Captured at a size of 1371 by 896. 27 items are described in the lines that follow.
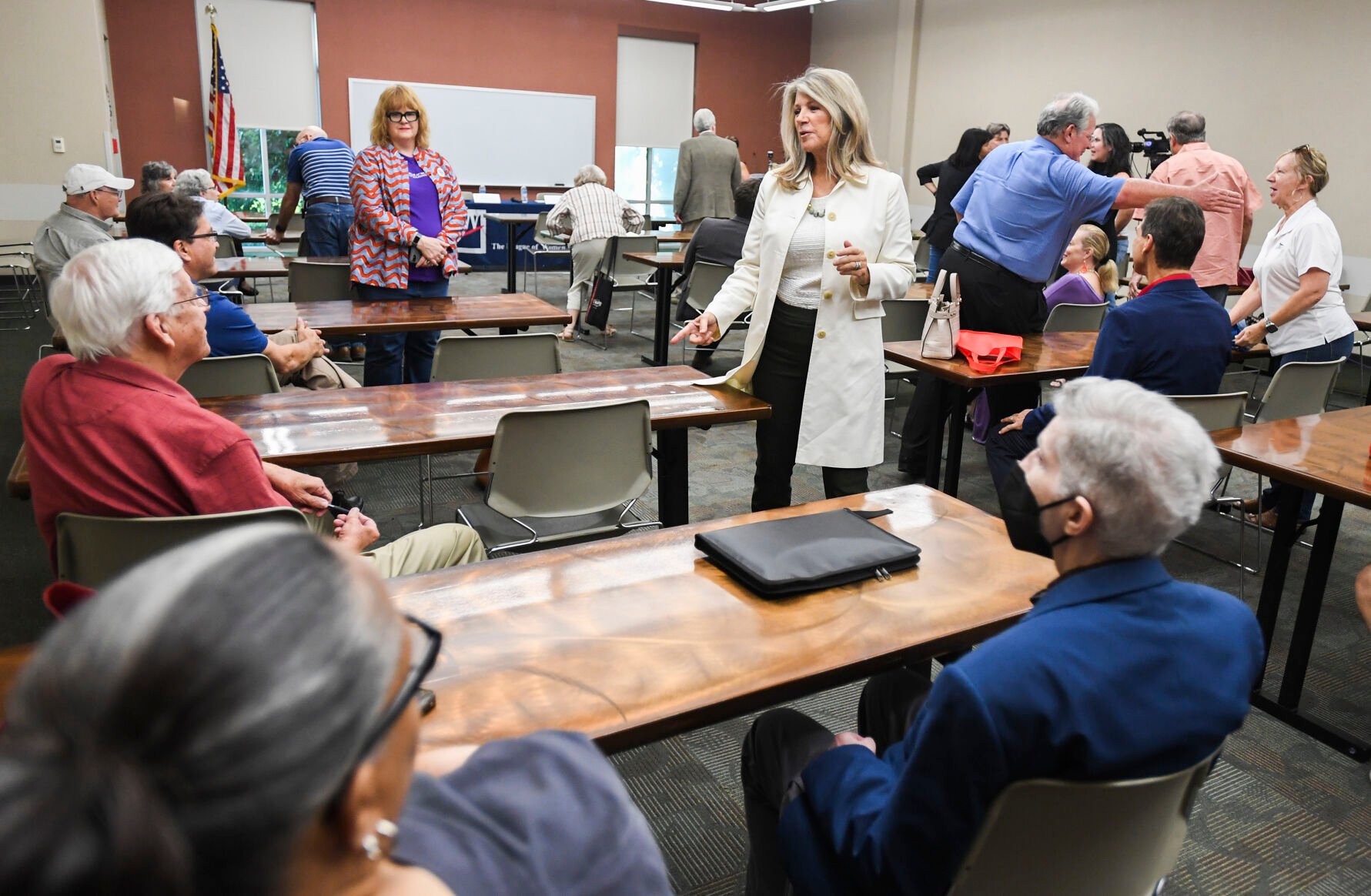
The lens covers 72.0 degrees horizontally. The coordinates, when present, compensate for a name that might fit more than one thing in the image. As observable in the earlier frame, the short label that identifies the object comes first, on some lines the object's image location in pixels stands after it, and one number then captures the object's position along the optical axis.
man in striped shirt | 6.18
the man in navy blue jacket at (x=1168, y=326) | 2.82
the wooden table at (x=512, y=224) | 8.22
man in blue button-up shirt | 3.52
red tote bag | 3.24
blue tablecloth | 10.33
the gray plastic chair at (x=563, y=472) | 2.38
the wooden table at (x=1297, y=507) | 2.31
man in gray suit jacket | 8.05
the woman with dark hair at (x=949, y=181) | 6.00
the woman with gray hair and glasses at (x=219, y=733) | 0.45
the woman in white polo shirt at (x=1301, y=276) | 3.86
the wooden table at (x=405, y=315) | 3.68
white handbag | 3.31
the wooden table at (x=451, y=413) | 2.27
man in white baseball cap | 5.02
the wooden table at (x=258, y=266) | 5.03
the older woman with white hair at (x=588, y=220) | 7.05
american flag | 9.80
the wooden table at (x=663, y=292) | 6.05
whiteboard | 10.98
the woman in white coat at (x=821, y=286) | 2.71
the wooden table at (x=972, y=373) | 3.17
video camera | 7.01
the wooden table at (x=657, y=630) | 1.21
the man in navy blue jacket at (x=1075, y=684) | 1.04
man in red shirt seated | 1.64
